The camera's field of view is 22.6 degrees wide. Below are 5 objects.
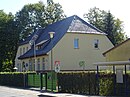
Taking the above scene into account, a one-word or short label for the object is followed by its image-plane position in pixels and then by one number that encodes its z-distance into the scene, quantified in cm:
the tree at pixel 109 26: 7206
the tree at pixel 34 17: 7256
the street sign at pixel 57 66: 2636
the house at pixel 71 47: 4741
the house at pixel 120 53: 3825
